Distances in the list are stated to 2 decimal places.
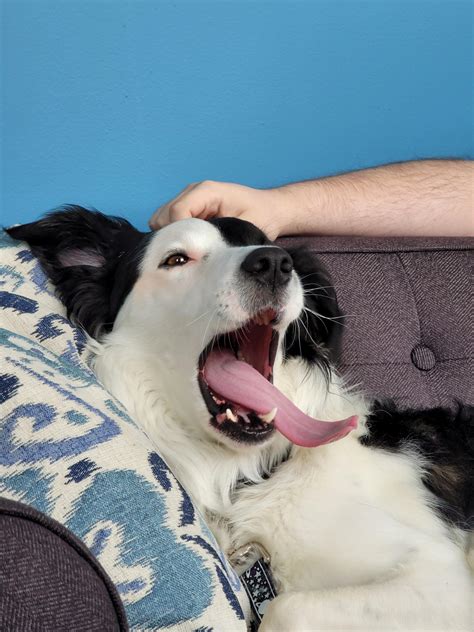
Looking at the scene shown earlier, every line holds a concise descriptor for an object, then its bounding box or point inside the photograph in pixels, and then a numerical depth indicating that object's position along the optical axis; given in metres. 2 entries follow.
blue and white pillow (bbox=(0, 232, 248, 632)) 1.02
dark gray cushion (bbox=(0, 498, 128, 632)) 0.71
